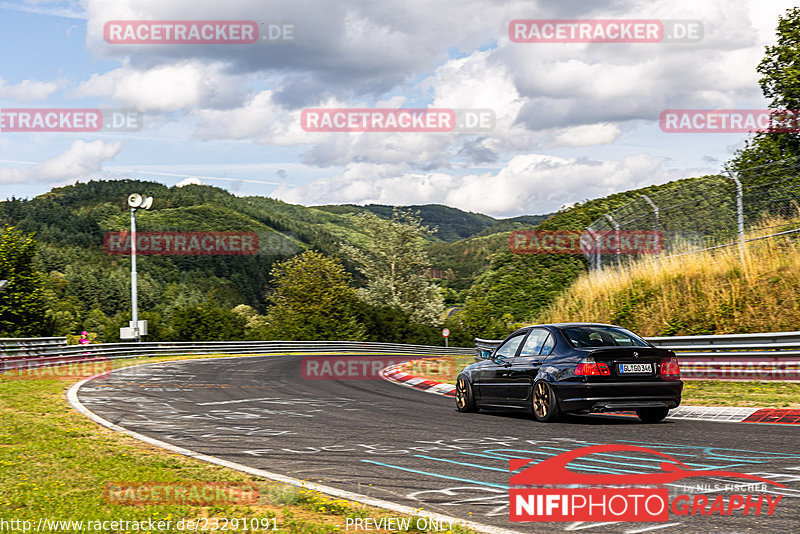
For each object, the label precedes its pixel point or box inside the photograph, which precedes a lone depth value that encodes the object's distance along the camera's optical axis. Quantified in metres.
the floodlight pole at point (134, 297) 34.04
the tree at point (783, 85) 28.41
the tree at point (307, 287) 82.38
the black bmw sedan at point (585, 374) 9.84
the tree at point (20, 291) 66.12
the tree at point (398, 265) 74.38
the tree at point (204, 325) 53.28
